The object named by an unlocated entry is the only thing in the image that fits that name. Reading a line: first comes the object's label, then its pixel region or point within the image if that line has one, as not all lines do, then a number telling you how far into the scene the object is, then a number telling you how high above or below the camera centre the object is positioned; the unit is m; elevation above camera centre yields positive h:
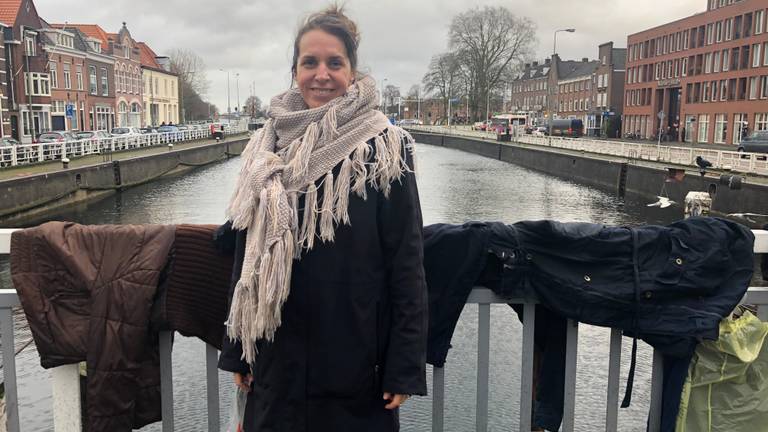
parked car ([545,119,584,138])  64.56 -0.96
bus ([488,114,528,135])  73.44 -0.42
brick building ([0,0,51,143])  41.59 +2.54
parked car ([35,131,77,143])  32.26 -1.25
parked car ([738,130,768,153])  27.92 -0.96
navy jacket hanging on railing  2.41 -0.55
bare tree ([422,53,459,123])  76.00 +4.78
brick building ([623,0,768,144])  42.72 +3.28
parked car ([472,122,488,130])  79.00 -1.06
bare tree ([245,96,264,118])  101.31 +1.93
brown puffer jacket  2.29 -0.63
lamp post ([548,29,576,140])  48.83 +5.35
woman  2.00 -0.49
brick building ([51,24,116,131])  55.25 +2.79
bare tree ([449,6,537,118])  72.56 +7.75
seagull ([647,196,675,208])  20.09 -2.46
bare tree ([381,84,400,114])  115.19 +3.59
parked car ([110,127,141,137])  44.00 -1.22
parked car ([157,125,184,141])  43.62 -1.39
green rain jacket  2.48 -0.99
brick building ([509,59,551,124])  94.56 +3.75
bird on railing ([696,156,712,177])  19.62 -1.33
